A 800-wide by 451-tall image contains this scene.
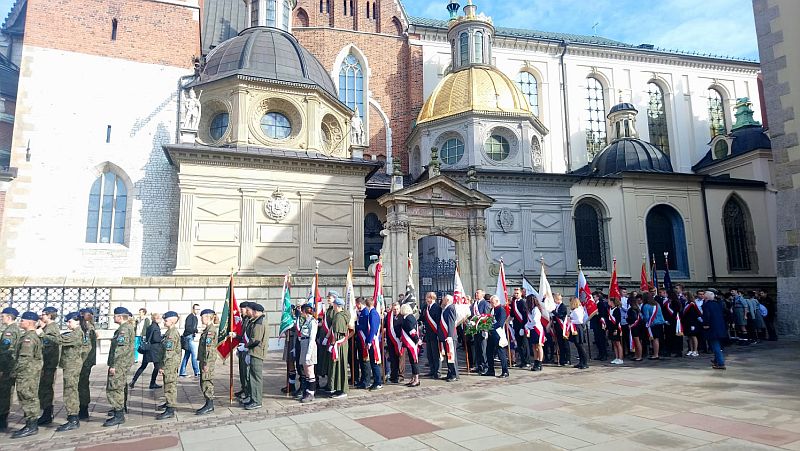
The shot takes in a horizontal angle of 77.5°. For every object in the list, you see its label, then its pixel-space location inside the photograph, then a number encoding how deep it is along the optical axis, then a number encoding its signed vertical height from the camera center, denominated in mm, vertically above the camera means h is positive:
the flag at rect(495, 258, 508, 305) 13261 -36
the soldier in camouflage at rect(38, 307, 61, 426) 7516 -1015
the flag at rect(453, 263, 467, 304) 12320 -102
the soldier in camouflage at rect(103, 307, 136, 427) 7348 -1016
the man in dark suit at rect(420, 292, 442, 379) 10953 -878
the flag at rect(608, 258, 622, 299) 14502 -100
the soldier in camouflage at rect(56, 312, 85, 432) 7219 -995
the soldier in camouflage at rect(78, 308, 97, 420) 7715 -1087
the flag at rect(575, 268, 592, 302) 14012 -54
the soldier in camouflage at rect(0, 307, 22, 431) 7266 -1053
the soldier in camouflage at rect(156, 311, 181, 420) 7758 -1055
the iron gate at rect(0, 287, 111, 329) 12039 -53
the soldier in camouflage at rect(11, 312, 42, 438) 7023 -1056
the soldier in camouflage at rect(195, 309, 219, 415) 7926 -1005
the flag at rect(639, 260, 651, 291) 16661 +66
